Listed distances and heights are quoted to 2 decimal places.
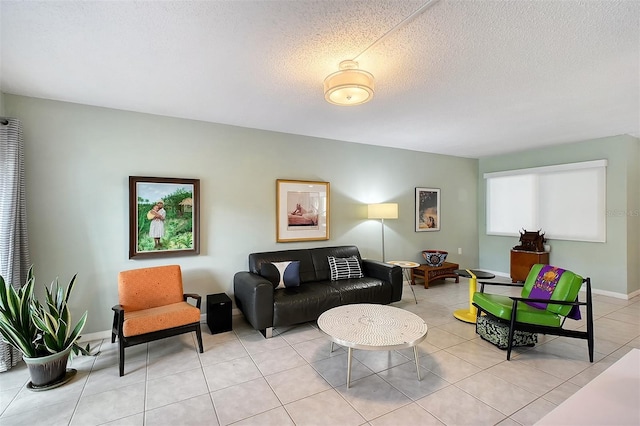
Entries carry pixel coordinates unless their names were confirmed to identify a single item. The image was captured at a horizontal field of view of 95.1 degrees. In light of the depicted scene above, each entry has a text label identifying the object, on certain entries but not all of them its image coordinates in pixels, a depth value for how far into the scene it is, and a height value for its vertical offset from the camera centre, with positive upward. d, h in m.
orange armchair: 2.55 -0.93
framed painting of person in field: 3.25 -0.04
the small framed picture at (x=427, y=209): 5.57 +0.05
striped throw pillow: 4.02 -0.78
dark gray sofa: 3.12 -0.93
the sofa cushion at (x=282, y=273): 3.57 -0.75
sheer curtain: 2.45 -0.03
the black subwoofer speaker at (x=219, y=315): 3.28 -1.15
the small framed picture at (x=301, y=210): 4.16 +0.03
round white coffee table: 2.18 -0.97
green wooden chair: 2.60 -0.93
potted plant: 2.22 -0.92
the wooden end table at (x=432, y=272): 5.14 -1.09
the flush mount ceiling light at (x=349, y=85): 2.09 +0.92
